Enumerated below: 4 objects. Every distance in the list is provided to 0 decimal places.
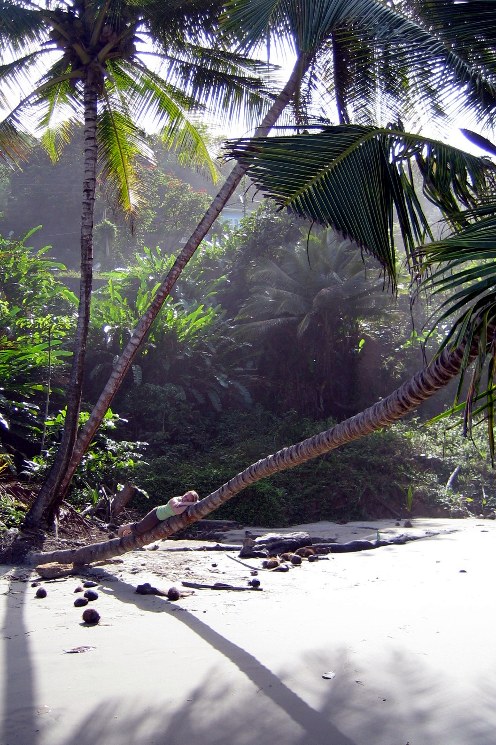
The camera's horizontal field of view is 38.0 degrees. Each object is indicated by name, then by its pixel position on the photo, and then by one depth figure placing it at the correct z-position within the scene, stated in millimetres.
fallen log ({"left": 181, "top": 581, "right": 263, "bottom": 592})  5902
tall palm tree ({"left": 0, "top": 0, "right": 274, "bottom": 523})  8414
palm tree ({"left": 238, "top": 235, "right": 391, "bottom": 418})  17938
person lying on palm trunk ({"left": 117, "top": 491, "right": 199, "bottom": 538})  6117
